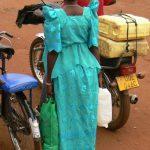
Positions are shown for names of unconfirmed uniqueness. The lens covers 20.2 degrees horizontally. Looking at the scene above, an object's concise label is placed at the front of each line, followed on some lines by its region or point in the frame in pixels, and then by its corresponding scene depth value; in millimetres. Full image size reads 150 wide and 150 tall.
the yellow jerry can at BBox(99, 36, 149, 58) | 4590
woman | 3688
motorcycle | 4785
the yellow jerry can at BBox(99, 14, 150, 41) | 4578
